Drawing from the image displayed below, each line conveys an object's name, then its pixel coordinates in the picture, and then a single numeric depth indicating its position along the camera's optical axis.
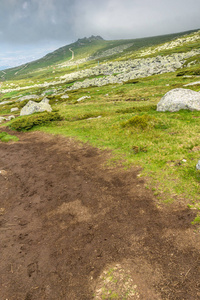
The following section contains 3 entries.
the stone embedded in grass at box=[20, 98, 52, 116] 36.88
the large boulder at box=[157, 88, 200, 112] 21.70
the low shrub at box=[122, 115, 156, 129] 19.03
